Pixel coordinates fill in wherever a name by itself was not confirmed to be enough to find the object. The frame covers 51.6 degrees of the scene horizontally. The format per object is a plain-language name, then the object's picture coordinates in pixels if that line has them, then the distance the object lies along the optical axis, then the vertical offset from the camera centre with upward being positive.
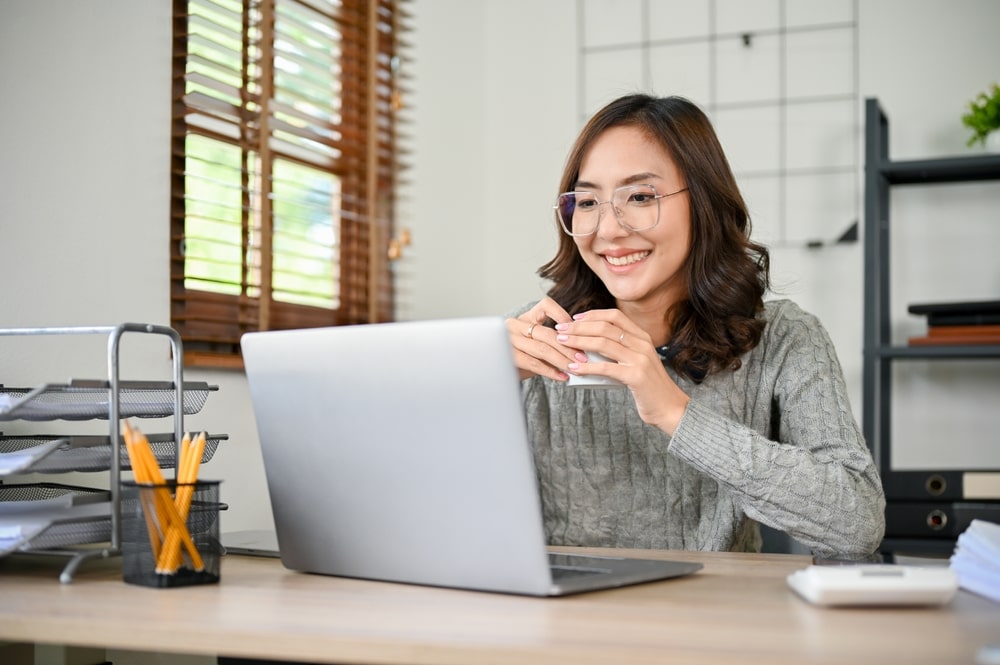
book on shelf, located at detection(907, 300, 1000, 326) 2.36 +0.09
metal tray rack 0.98 -0.10
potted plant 2.44 +0.56
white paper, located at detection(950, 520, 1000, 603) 0.89 -0.19
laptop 0.86 -0.10
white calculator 0.81 -0.18
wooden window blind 1.81 +0.38
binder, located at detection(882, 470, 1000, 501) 2.28 -0.30
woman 1.50 +0.02
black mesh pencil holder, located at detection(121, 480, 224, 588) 0.94 -0.18
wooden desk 0.68 -0.21
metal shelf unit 2.29 -0.02
